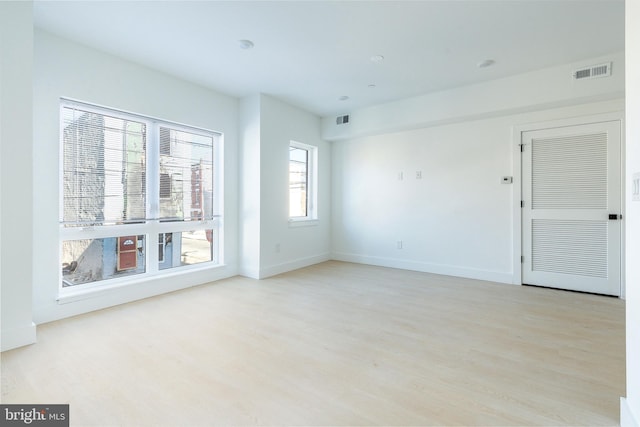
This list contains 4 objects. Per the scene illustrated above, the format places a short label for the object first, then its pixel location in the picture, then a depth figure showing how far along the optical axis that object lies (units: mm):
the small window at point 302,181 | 5406
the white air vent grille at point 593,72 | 3292
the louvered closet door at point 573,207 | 3604
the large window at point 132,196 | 3076
